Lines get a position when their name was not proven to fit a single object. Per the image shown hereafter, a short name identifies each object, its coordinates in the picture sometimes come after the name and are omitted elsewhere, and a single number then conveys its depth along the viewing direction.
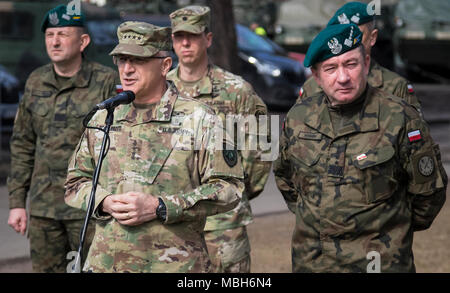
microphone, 8.26
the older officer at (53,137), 13.08
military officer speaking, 8.96
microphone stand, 7.88
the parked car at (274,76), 38.16
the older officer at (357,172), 9.48
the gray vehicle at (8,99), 26.16
